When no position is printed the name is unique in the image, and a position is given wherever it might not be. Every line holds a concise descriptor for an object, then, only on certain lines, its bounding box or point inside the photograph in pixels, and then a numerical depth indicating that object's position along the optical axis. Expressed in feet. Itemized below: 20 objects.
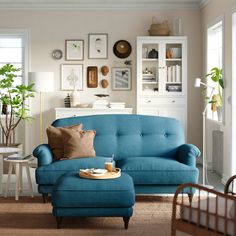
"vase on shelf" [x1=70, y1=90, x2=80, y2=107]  29.22
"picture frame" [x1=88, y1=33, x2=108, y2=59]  30.01
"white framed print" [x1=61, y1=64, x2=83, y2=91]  30.19
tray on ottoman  16.30
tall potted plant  25.88
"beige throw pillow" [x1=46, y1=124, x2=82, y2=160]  20.20
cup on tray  17.08
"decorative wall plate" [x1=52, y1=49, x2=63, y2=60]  30.12
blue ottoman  15.64
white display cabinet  28.96
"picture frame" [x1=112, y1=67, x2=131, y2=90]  30.14
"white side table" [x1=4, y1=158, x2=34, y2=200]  19.56
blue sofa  18.78
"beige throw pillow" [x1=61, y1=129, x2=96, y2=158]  19.93
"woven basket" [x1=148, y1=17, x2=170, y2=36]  29.04
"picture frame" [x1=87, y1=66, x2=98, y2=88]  30.14
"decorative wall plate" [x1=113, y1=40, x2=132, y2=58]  29.94
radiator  24.87
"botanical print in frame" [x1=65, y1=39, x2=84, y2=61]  30.04
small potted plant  24.08
